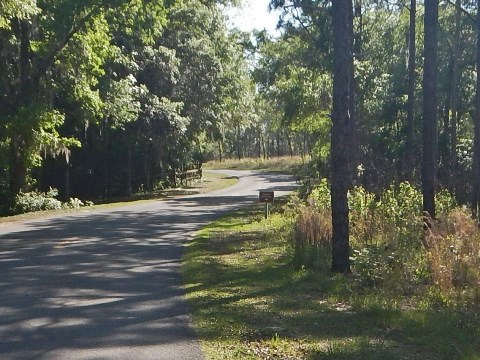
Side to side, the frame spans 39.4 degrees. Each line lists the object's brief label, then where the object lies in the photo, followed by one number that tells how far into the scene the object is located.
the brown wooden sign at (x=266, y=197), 22.84
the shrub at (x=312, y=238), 13.52
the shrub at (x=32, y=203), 29.08
